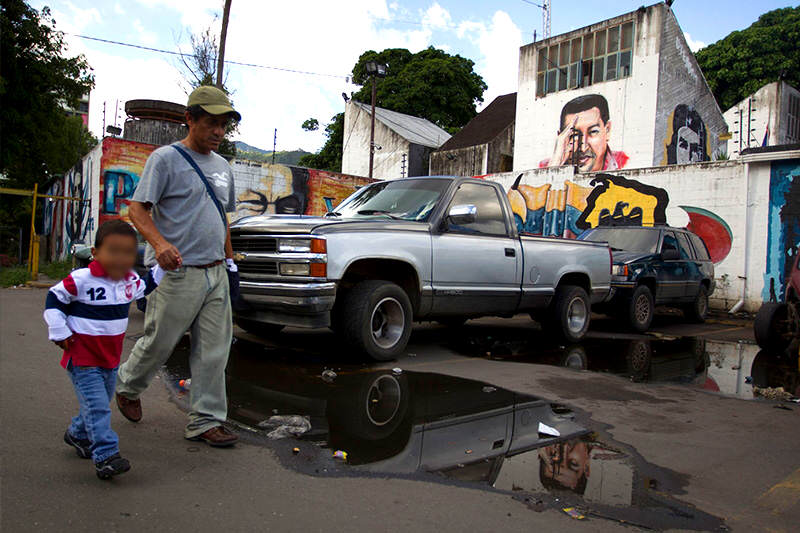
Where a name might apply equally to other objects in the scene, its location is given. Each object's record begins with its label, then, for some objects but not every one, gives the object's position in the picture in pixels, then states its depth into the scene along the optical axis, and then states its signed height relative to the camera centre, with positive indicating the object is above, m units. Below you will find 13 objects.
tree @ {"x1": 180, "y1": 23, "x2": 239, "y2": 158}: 20.77 +6.80
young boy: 2.77 -0.35
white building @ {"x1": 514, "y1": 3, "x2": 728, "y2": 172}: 23.50 +7.47
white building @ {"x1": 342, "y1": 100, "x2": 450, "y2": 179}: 34.38 +7.33
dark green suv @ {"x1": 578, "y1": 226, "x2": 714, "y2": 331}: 9.61 +0.14
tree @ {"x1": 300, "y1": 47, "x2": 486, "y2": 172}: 43.94 +13.01
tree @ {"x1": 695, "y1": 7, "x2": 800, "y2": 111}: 35.53 +13.51
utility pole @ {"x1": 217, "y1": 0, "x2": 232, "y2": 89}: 17.73 +6.64
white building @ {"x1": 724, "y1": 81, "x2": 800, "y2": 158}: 28.91 +8.33
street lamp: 22.84 +7.53
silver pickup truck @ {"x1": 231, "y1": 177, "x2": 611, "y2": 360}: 5.46 +0.01
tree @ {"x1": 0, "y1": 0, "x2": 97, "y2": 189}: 19.16 +5.67
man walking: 3.35 -0.04
